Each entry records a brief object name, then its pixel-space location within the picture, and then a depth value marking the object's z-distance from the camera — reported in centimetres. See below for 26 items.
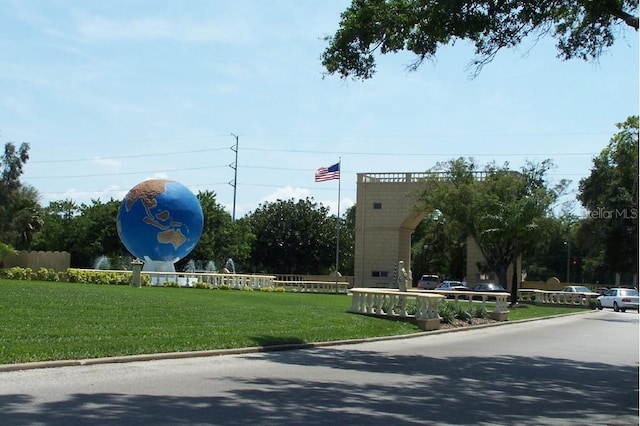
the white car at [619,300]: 4425
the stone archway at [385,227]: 5897
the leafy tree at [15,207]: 5553
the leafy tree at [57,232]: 6500
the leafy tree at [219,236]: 5897
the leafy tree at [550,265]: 9225
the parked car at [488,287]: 4632
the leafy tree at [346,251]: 7200
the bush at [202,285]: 3666
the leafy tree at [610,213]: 4347
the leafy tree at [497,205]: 4222
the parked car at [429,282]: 5978
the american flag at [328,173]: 5141
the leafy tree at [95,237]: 5872
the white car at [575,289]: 5066
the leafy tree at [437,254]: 7762
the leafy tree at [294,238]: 6862
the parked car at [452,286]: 5334
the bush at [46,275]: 3516
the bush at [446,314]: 2319
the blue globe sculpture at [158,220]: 3688
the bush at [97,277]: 3500
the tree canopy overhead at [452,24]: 1351
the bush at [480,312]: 2723
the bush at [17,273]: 3478
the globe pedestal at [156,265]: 3838
